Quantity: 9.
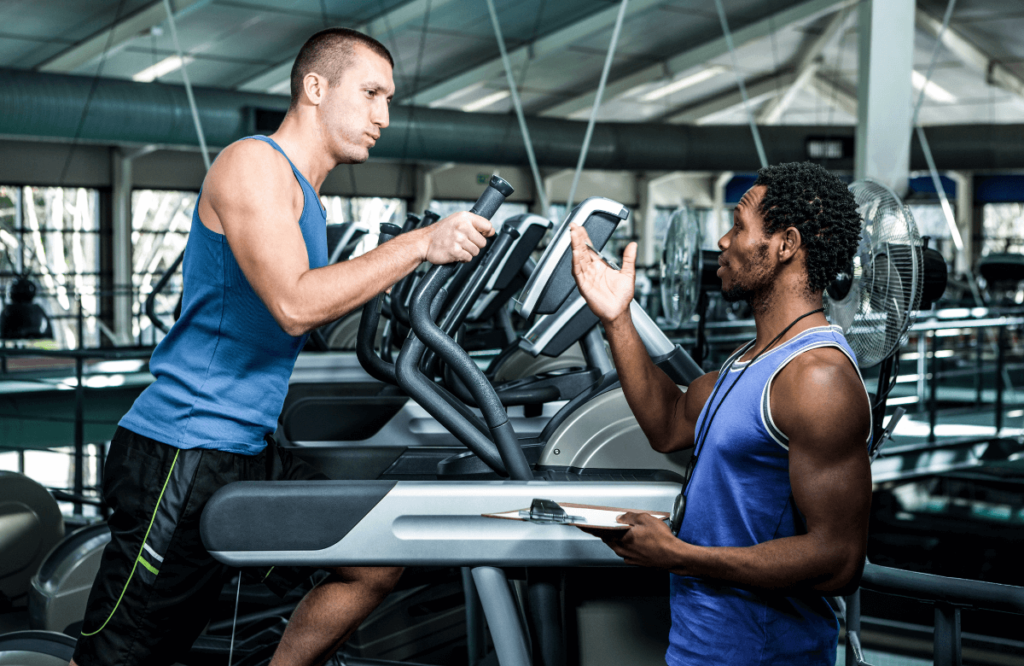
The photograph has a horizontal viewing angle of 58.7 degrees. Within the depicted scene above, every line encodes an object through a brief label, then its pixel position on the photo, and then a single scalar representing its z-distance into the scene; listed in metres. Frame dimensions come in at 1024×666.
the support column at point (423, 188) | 14.34
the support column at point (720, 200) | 17.39
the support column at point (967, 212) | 15.48
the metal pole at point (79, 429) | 3.52
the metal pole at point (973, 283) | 7.40
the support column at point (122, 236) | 11.47
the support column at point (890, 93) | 5.31
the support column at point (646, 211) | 16.58
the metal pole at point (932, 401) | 4.25
